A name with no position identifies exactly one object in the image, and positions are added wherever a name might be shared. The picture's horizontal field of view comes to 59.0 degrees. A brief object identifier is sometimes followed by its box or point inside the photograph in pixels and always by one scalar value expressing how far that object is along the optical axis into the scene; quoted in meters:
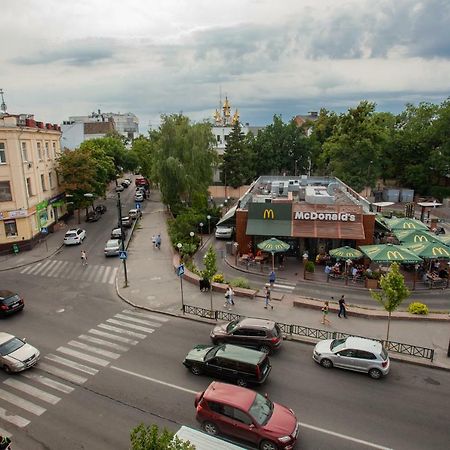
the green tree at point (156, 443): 8.73
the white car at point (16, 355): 16.88
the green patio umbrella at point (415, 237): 29.67
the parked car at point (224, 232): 40.04
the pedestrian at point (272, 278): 27.06
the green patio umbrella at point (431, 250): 26.34
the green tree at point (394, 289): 18.36
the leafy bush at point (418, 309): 21.97
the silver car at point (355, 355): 16.19
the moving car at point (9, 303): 22.66
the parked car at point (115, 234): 40.87
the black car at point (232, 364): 15.29
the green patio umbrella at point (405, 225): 33.22
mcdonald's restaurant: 30.94
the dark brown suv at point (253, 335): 18.09
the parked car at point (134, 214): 51.44
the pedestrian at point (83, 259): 33.42
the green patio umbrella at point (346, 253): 27.93
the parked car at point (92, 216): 49.86
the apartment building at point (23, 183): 36.88
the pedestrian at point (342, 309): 21.86
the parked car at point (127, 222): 47.47
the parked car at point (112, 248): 35.47
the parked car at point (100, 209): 54.62
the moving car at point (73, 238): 39.31
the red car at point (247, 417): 12.12
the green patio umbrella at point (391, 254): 25.92
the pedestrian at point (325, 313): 21.24
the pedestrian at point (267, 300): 23.56
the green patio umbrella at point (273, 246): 29.29
